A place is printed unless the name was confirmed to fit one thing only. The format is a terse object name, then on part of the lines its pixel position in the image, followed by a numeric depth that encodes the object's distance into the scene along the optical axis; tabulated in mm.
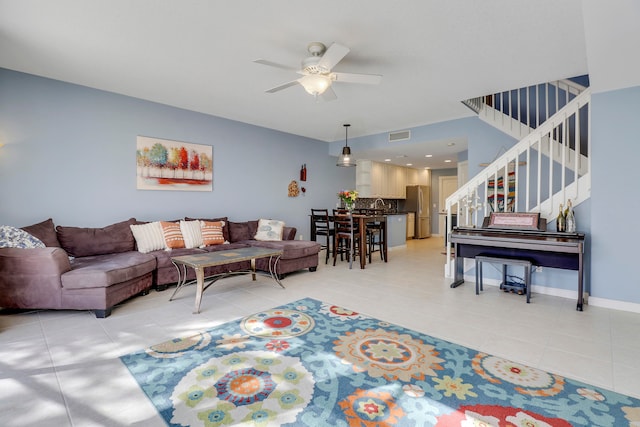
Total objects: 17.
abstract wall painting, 4531
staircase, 3643
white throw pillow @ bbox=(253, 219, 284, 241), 5229
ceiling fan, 2680
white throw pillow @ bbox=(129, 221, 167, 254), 4039
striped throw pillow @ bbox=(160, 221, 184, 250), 4203
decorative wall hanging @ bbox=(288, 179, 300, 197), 6554
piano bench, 3389
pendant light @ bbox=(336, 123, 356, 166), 5789
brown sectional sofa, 2844
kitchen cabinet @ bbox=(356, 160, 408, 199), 8039
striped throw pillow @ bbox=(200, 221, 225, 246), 4594
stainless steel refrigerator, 9508
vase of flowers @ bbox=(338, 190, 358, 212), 5402
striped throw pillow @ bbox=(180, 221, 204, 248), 4383
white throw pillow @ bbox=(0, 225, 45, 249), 2914
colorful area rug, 1565
